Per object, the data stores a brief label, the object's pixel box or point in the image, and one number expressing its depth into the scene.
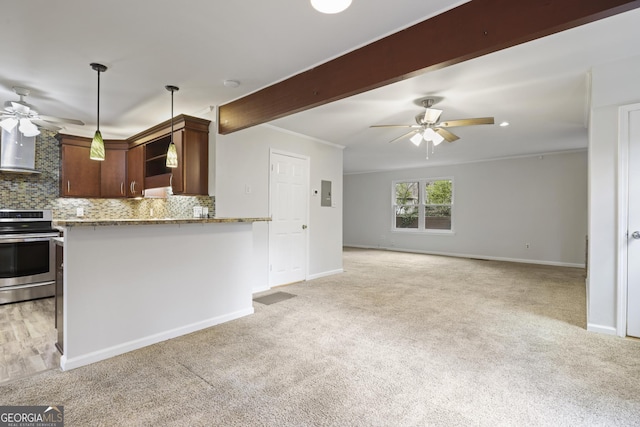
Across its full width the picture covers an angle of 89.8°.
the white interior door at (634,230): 2.86
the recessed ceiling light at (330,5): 1.79
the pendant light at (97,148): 3.03
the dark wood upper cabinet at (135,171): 4.85
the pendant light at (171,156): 3.37
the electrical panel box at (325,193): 5.66
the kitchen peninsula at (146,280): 2.37
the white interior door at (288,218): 4.80
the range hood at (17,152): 4.18
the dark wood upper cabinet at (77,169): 4.76
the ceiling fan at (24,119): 3.46
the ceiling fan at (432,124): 3.73
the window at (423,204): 8.53
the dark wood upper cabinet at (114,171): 5.06
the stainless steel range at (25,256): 4.02
